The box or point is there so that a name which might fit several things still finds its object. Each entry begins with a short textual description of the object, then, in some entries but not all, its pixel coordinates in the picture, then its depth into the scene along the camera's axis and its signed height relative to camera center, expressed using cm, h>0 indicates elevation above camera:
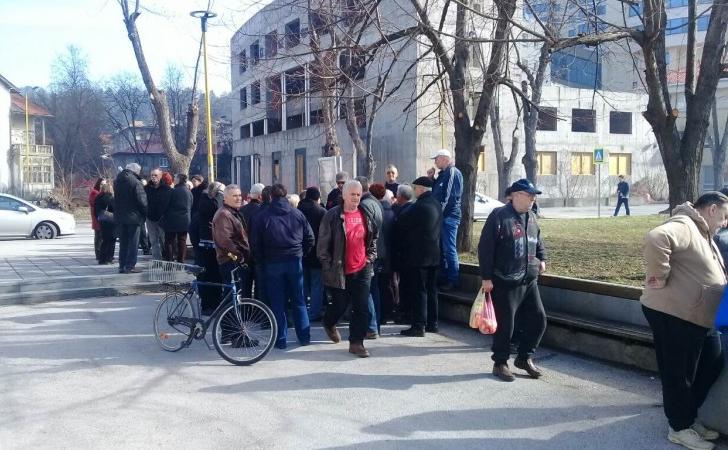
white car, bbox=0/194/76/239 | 2252 -94
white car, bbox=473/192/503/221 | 2867 -70
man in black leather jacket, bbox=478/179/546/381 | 655 -76
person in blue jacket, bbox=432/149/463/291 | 944 -28
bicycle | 735 -136
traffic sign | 2523 +115
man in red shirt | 766 -72
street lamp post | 1767 +274
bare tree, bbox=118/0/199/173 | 1911 +231
